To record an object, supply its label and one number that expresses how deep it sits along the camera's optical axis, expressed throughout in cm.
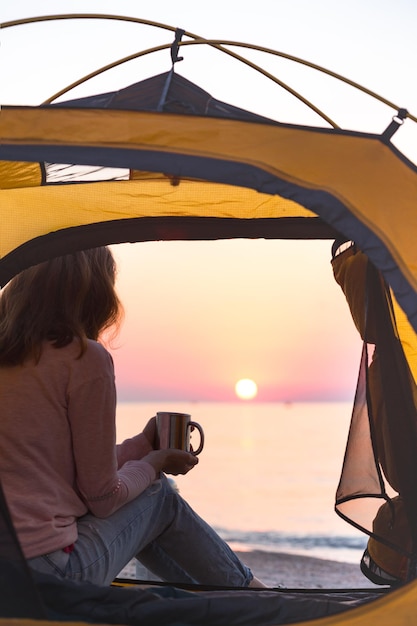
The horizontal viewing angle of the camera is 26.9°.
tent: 212
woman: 212
